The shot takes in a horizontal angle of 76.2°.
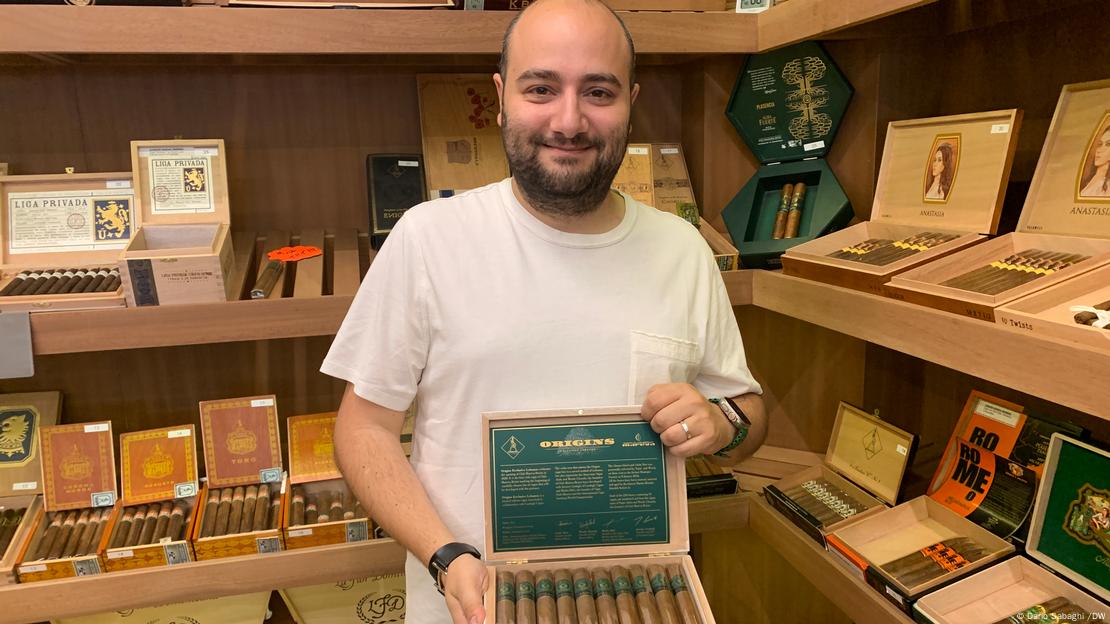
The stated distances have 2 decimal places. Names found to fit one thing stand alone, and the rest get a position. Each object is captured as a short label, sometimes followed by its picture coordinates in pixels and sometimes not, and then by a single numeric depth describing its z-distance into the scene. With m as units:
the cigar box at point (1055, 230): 1.18
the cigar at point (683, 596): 1.03
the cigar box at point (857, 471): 1.64
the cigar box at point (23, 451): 1.81
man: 1.15
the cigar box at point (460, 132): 1.93
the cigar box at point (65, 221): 1.71
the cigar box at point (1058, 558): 1.24
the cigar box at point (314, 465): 1.87
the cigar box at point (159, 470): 1.81
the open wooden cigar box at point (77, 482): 1.73
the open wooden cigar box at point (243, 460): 1.80
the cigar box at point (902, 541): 1.35
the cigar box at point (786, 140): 1.83
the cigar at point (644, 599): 1.04
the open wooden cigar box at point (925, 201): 1.39
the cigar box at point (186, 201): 1.63
